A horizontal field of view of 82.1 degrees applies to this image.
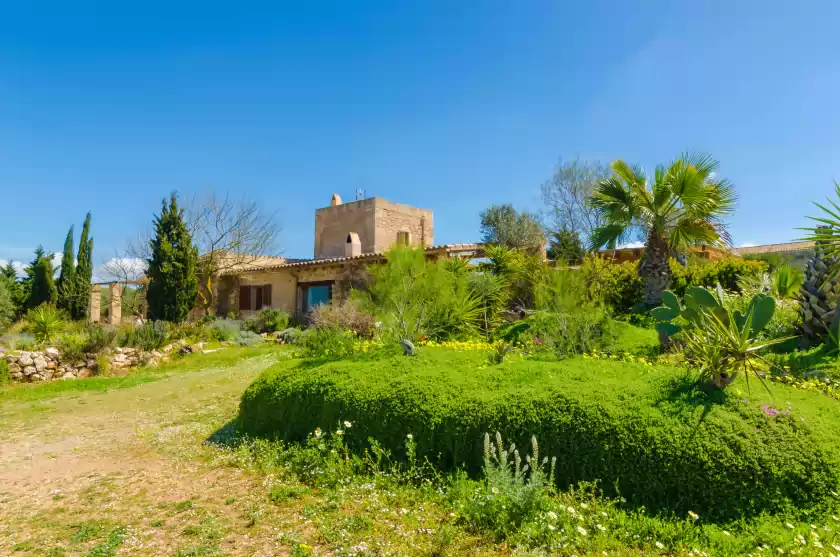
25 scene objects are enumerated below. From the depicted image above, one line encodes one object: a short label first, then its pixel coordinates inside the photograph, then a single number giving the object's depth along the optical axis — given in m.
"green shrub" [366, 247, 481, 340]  7.43
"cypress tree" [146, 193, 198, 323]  16.97
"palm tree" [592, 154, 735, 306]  9.86
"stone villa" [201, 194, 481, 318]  19.12
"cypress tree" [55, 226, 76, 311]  22.48
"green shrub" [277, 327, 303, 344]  15.82
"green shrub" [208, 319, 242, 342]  16.31
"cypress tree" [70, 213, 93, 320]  22.64
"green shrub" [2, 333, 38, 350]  13.42
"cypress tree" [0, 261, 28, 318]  22.44
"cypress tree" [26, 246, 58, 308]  22.67
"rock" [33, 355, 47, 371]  12.10
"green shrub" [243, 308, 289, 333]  18.73
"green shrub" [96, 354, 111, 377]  12.66
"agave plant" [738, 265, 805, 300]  8.74
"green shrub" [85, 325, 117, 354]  13.21
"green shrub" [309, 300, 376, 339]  13.54
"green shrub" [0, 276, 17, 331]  19.42
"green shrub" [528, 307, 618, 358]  7.23
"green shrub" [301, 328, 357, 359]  6.66
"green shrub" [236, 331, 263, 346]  16.09
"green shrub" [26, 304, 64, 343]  14.92
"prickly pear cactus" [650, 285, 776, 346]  4.28
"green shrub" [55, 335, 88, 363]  12.77
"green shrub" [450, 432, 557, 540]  3.43
